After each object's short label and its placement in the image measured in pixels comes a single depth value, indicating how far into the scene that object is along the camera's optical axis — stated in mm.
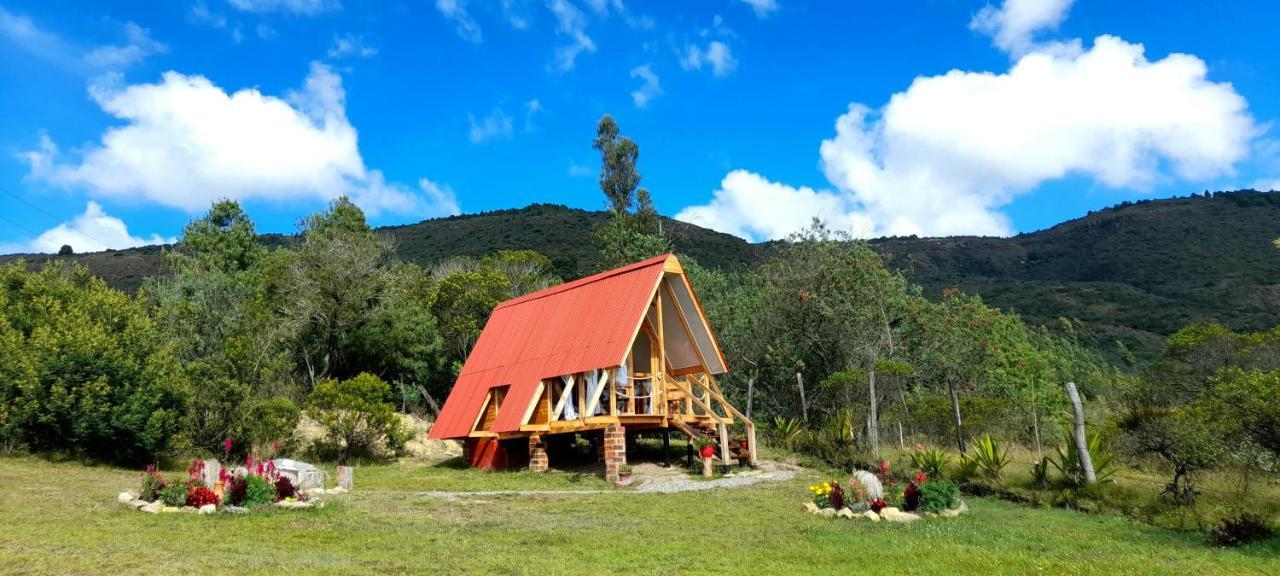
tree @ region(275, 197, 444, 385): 33500
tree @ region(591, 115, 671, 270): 41000
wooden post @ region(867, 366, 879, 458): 20547
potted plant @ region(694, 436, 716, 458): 20000
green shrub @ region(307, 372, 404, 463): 25359
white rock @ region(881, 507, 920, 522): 13126
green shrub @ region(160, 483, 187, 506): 12641
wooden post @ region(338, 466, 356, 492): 16625
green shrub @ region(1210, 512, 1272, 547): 10414
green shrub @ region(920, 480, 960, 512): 13562
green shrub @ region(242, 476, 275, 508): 13023
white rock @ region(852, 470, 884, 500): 13852
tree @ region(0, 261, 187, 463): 19234
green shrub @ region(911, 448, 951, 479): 17203
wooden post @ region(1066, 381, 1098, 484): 14273
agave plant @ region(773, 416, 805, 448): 24172
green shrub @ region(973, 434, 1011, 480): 16328
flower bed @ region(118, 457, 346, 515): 12609
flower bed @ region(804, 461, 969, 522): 13445
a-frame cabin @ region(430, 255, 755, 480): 20891
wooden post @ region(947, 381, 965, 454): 19470
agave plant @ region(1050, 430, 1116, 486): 14500
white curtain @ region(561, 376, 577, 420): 21166
